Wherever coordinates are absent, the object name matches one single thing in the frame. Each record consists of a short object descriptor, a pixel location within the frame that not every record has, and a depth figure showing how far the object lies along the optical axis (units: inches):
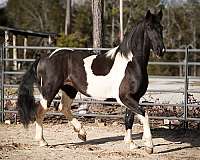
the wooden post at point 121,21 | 1456.0
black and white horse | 388.1
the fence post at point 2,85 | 562.8
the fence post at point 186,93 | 502.9
